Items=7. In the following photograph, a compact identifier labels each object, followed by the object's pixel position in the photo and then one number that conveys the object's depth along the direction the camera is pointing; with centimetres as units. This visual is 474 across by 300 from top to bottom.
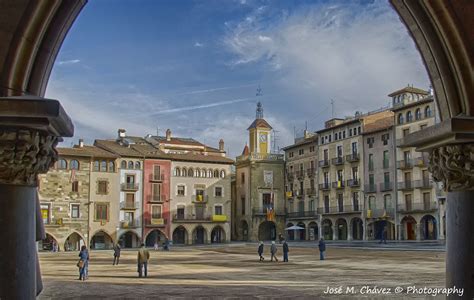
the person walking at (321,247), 3359
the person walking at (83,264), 2103
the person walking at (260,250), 3312
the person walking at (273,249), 3283
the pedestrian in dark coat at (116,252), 3183
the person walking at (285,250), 3244
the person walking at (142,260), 2231
